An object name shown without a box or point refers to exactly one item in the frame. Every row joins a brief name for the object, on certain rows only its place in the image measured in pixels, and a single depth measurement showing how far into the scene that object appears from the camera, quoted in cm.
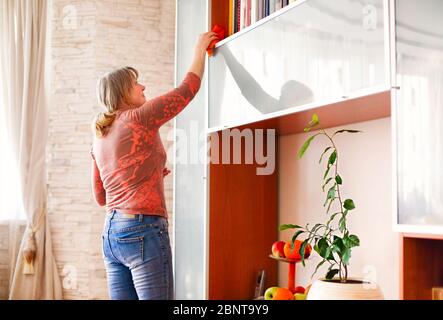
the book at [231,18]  288
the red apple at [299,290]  254
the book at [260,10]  263
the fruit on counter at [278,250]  251
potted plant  188
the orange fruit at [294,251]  246
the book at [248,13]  272
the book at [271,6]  254
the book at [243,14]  276
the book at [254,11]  266
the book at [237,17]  283
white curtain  382
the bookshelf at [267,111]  181
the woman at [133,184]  239
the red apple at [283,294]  241
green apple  243
